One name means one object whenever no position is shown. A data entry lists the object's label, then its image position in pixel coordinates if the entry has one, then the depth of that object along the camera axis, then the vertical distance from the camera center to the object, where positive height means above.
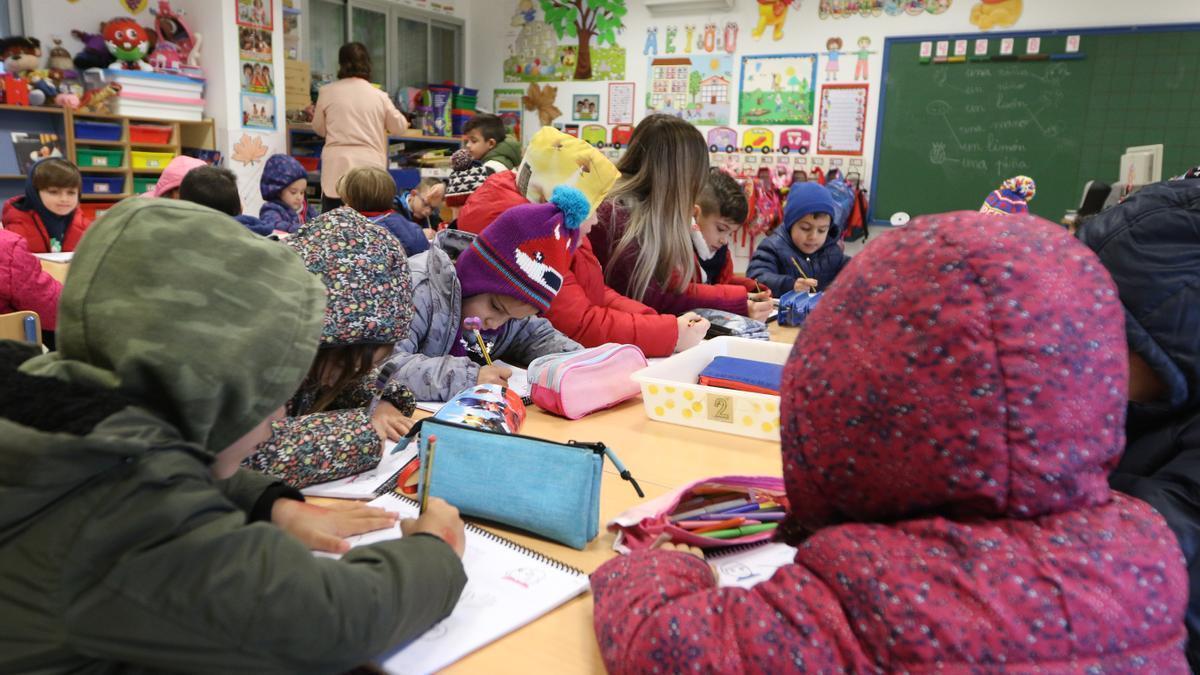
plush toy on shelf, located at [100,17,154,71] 4.61 +0.65
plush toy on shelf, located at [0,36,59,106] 4.20 +0.43
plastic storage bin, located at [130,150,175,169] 4.77 -0.01
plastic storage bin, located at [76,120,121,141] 4.52 +0.14
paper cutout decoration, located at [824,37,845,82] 5.52 +0.86
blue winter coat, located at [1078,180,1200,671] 0.90 -0.13
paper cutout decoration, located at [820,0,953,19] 5.20 +1.16
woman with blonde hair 2.47 -0.11
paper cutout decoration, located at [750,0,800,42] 5.65 +1.15
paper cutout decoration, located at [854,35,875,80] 5.44 +0.83
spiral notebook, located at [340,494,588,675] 0.79 -0.47
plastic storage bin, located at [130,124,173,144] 4.73 +0.14
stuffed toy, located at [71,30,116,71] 4.54 +0.57
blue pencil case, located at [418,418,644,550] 1.03 -0.40
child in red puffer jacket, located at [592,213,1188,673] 0.62 -0.25
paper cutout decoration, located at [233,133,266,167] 5.05 +0.07
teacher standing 5.06 +0.29
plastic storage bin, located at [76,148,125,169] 4.56 -0.02
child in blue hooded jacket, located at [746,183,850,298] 3.44 -0.29
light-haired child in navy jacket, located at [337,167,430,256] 3.56 -0.14
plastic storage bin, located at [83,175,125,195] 4.61 -0.17
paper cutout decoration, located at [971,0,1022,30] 4.99 +1.08
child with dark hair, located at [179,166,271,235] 3.53 -0.13
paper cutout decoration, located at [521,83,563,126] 6.73 +0.58
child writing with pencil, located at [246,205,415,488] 1.19 -0.34
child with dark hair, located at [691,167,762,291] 2.86 -0.14
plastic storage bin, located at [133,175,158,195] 4.91 -0.16
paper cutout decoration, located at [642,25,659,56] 6.20 +1.02
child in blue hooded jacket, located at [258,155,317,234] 4.63 -0.17
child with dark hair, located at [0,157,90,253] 3.78 -0.25
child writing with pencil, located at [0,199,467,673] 0.62 -0.26
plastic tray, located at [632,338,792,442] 1.51 -0.44
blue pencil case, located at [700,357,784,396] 1.63 -0.41
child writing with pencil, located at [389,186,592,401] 1.79 -0.26
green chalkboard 4.72 +0.45
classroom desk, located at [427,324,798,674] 0.81 -0.48
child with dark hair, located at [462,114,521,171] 5.07 +0.17
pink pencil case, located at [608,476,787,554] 1.01 -0.44
